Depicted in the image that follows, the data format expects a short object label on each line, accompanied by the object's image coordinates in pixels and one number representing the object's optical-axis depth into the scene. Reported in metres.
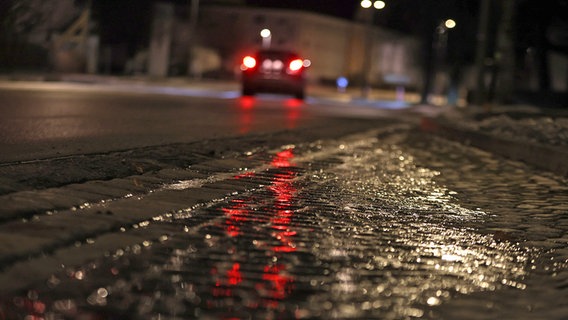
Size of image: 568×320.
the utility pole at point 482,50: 26.09
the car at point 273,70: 29.31
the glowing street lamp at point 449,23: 42.82
